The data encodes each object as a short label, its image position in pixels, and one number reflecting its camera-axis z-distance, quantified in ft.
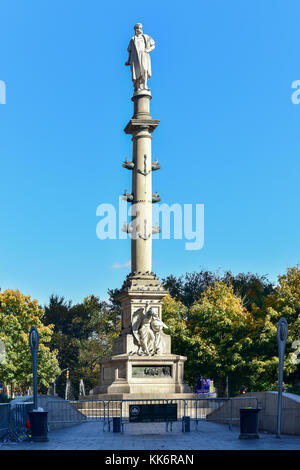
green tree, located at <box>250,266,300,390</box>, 146.10
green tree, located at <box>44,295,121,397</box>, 277.03
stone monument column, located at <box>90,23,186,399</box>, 131.44
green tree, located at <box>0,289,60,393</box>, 189.47
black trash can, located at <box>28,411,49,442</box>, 68.23
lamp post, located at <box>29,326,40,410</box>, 72.74
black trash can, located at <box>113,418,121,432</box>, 82.84
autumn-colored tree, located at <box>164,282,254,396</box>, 158.13
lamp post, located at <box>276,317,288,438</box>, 70.33
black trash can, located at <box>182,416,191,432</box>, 83.51
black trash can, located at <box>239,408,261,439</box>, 69.51
